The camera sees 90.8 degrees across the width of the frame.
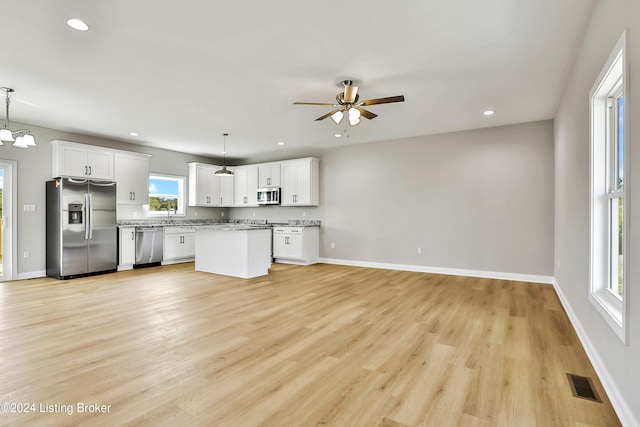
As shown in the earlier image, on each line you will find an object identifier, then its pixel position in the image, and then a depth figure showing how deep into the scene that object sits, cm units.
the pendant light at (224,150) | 619
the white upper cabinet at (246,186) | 826
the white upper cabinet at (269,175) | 781
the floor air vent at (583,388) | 196
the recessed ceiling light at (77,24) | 247
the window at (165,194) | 741
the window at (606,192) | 213
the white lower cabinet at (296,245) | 702
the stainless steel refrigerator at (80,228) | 542
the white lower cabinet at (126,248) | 632
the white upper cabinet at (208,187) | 796
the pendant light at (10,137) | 365
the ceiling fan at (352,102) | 345
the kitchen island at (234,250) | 548
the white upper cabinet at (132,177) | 643
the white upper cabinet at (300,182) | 729
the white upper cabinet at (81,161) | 557
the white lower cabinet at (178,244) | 704
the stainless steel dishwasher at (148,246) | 657
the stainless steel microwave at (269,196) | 775
